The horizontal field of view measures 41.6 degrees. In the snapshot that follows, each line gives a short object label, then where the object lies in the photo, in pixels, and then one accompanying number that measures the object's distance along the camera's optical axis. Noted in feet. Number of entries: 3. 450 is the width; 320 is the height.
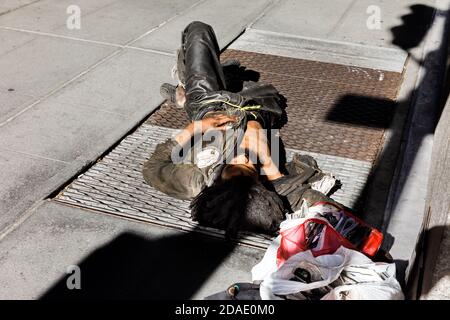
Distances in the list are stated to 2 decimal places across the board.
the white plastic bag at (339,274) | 10.84
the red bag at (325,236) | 11.85
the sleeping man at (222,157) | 14.14
